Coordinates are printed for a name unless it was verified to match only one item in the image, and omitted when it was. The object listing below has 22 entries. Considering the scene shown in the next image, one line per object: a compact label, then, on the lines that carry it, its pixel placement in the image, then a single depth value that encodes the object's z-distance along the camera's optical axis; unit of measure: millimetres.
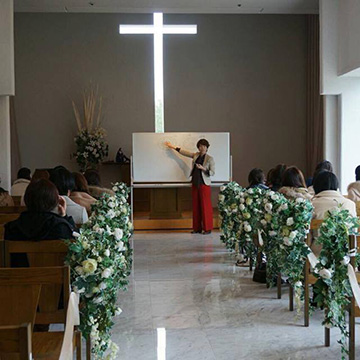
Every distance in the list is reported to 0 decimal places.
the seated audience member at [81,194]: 6375
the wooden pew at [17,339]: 1828
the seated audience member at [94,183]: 7195
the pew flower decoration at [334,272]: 3859
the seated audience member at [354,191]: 7328
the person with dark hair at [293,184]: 6043
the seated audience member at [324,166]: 7551
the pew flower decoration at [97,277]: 3443
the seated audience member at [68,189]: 5441
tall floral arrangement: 12281
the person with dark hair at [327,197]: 5191
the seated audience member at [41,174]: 6865
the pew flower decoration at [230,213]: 6988
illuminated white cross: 12792
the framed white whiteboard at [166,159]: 11188
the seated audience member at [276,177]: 7324
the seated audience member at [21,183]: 8867
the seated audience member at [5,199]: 7173
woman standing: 10141
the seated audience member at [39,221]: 3875
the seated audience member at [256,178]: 7277
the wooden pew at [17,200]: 8062
